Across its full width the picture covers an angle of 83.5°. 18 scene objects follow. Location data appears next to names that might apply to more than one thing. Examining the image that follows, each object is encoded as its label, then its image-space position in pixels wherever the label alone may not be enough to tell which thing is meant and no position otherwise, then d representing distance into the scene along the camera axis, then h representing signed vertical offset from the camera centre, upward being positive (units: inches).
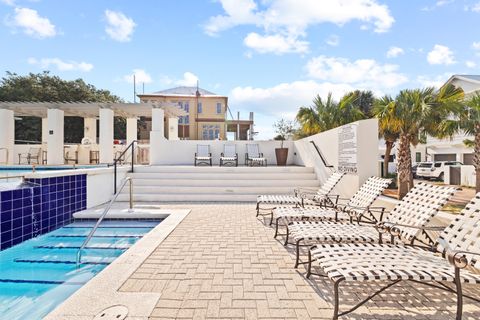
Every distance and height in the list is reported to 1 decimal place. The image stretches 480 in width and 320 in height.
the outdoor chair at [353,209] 162.6 -33.9
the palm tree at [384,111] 370.8 +68.1
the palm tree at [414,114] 353.4 +59.8
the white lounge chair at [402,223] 118.5 -30.9
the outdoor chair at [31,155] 598.9 +3.2
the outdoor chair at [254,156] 432.2 +2.6
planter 457.7 +4.6
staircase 300.1 -30.1
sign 237.9 +9.0
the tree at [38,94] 986.1 +241.2
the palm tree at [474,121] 346.0 +50.9
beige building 1157.1 +182.6
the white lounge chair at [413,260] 78.2 -34.1
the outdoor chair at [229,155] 435.9 +4.2
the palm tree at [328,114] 538.9 +90.2
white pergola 544.1 +87.4
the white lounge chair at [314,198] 215.5 -34.3
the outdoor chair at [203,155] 435.8 +4.0
